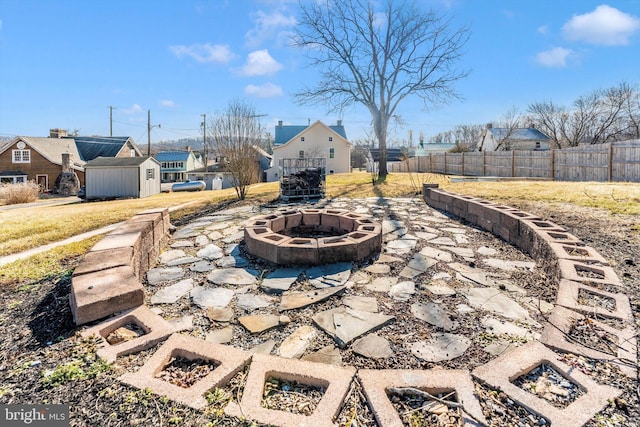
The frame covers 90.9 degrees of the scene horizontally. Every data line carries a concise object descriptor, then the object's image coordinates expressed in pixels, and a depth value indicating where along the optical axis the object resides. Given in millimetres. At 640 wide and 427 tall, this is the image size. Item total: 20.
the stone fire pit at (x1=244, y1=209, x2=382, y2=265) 3080
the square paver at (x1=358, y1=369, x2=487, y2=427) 1202
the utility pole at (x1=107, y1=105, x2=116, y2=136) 38250
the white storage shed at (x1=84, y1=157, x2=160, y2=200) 19672
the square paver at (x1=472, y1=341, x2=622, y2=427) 1188
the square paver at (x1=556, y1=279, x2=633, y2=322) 1895
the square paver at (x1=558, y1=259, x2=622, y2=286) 2305
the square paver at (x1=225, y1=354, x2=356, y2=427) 1172
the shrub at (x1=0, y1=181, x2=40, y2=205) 17438
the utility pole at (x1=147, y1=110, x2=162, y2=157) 31620
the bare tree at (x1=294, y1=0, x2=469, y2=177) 15047
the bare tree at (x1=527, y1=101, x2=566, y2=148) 29656
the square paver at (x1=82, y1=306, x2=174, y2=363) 1590
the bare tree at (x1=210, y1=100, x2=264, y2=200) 8102
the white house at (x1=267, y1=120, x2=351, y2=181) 30312
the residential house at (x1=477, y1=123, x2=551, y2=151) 32219
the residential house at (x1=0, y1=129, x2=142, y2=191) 25781
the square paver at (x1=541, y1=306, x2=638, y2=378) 1503
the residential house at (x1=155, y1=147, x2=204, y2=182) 41875
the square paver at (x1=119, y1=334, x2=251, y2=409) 1296
